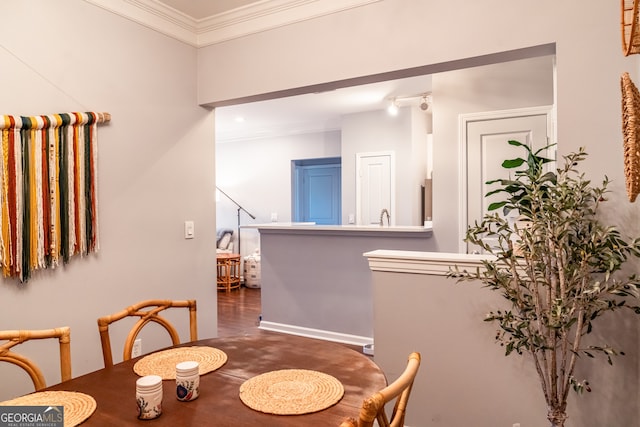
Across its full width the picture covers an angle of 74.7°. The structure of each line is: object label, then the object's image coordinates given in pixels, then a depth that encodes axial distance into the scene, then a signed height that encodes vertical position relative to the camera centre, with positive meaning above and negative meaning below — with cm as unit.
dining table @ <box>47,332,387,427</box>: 108 -54
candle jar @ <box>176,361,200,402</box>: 117 -48
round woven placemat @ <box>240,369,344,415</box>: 113 -53
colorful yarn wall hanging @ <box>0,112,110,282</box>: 193 +11
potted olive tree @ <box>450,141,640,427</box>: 155 -23
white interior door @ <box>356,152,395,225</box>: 552 +32
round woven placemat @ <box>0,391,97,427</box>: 108 -52
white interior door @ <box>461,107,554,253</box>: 361 +56
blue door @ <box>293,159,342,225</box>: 691 +31
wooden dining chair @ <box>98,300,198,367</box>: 163 -46
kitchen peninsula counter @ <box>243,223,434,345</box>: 390 -64
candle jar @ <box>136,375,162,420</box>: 107 -48
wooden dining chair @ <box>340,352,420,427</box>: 80 -39
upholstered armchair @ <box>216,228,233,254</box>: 740 -51
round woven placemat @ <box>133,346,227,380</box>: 138 -53
